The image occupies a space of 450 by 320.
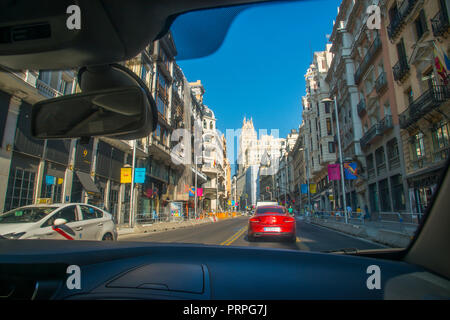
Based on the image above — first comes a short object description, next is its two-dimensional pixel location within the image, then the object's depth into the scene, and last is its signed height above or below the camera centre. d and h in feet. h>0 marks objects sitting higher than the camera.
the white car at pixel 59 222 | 15.96 -1.08
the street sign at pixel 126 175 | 17.17 +2.32
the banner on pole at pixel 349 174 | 40.46 +5.04
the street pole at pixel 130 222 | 26.76 -1.61
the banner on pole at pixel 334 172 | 68.51 +9.04
